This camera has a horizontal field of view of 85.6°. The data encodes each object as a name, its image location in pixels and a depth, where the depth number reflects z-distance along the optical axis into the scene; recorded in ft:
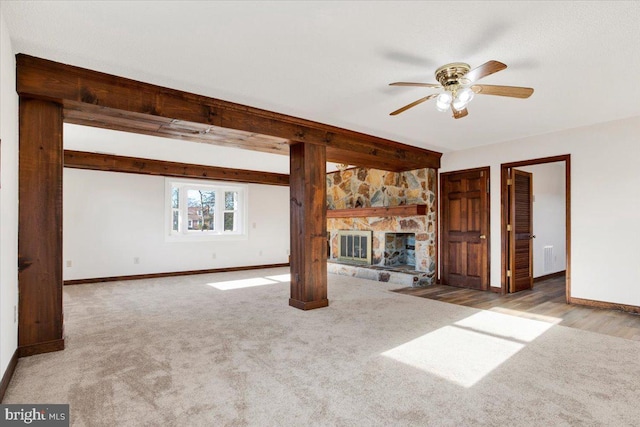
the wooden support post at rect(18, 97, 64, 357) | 8.71
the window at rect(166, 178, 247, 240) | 23.66
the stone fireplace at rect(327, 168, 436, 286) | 19.84
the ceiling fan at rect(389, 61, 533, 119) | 8.48
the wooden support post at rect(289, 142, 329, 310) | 13.61
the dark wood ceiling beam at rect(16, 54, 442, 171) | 8.66
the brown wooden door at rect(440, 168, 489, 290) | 17.84
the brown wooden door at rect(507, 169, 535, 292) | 17.22
